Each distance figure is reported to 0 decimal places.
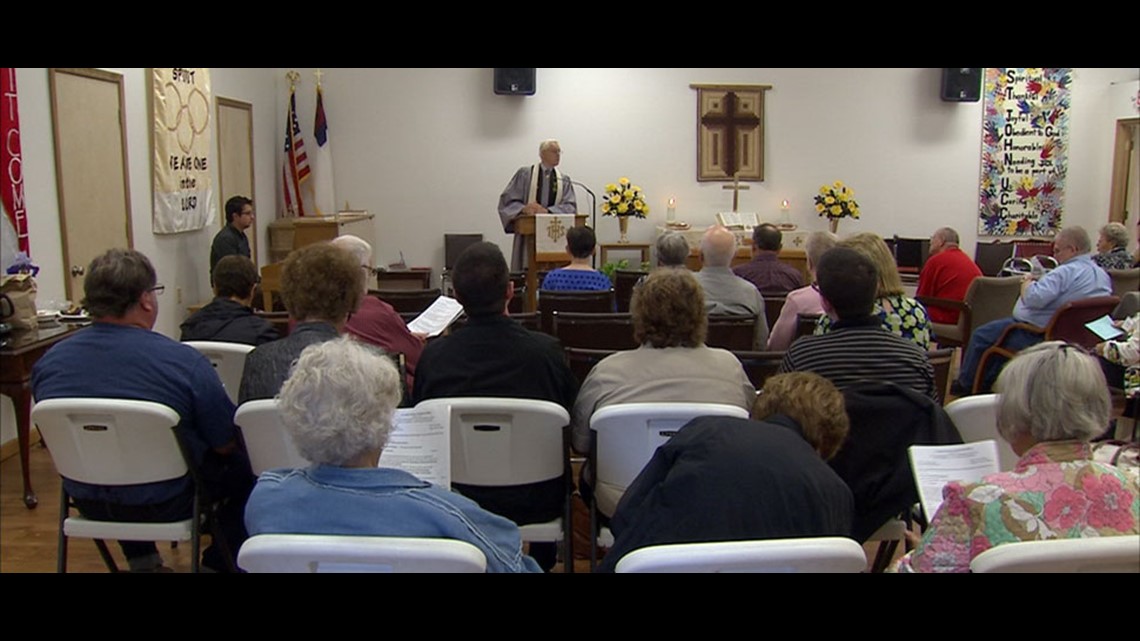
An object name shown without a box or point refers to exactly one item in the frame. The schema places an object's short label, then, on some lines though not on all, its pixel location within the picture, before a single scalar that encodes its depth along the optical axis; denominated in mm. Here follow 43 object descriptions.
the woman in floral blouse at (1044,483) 1685
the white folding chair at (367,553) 1491
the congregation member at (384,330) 3295
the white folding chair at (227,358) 3260
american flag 9109
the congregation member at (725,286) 4273
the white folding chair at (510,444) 2488
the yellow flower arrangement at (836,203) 9680
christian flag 9203
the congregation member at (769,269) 5359
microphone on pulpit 9617
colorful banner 10195
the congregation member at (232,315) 3438
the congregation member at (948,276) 6371
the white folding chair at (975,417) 2586
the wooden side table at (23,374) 4008
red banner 4770
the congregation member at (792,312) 3961
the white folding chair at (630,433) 2418
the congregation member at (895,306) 3414
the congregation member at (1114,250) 6332
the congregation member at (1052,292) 5352
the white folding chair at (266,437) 2469
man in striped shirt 2740
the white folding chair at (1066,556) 1496
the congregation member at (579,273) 4984
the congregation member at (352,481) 1629
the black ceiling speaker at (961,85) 9984
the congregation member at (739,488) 1726
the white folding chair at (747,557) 1452
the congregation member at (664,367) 2688
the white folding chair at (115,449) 2461
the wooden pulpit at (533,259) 7180
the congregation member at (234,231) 6824
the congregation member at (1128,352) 4012
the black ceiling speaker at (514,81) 9344
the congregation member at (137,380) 2613
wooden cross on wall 9852
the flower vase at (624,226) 9469
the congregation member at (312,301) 2678
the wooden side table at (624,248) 9477
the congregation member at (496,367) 2719
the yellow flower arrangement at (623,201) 9133
